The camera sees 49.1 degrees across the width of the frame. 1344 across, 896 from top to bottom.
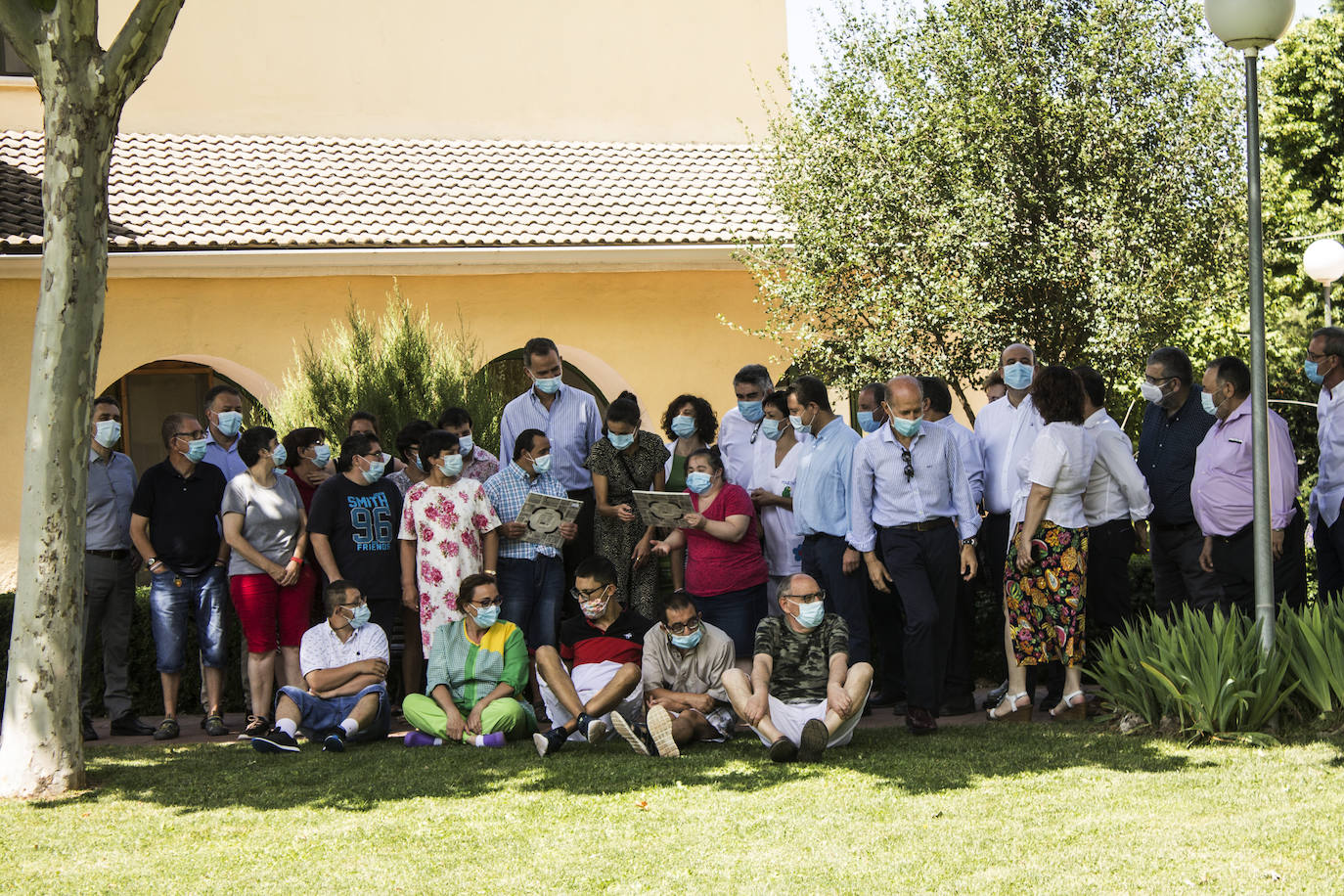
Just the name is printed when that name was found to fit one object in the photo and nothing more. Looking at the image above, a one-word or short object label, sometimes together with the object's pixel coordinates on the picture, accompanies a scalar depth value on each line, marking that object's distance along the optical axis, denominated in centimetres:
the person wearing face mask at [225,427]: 945
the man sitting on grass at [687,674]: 787
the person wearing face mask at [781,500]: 909
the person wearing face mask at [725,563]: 868
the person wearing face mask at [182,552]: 894
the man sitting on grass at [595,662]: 807
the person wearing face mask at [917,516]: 810
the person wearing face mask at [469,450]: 950
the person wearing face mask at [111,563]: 909
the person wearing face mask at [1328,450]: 826
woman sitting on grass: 823
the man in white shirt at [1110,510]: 834
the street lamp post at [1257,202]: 725
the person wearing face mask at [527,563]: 898
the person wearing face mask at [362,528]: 890
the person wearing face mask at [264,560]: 888
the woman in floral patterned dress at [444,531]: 880
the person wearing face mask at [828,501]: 848
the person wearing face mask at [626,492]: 908
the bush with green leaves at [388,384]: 1212
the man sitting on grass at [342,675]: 845
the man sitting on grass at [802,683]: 736
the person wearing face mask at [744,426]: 955
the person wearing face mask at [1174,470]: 852
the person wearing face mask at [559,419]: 953
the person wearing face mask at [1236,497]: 807
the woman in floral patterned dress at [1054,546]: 802
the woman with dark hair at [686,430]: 931
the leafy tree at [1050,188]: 1386
